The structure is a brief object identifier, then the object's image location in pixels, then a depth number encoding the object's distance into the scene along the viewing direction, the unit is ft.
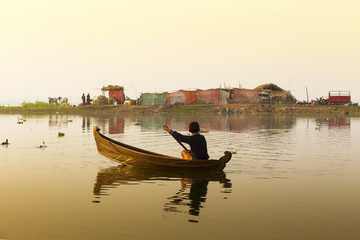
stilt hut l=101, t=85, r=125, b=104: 202.99
